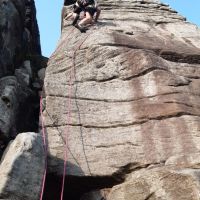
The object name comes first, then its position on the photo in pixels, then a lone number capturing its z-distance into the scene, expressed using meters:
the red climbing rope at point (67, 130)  10.39
